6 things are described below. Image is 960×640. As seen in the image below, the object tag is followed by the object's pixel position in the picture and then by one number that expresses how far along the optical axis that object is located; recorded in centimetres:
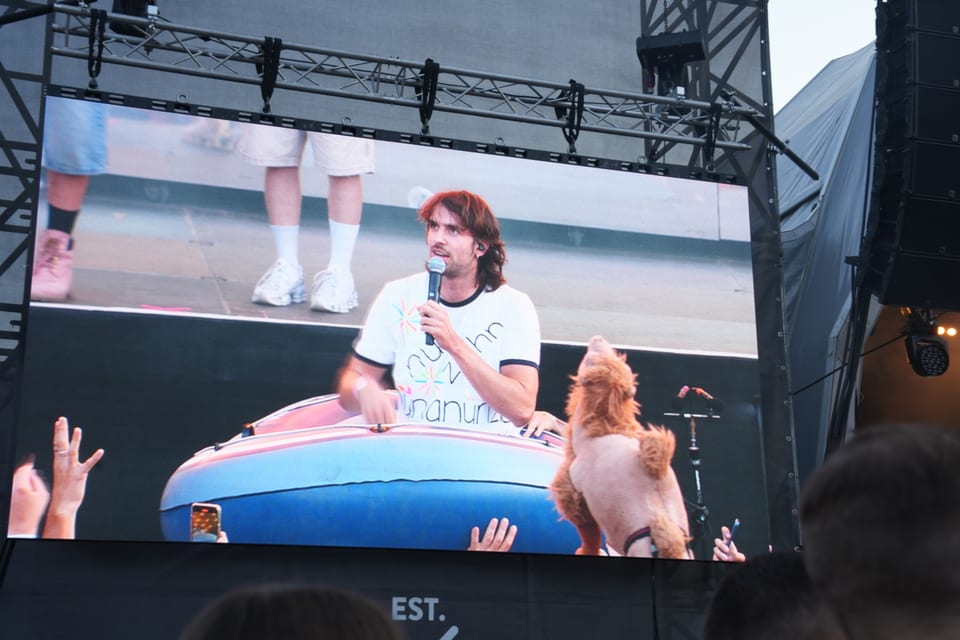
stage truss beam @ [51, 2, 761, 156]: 1430
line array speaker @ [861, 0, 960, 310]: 1561
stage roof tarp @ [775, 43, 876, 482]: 1777
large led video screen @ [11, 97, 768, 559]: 1312
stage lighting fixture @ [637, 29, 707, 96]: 1644
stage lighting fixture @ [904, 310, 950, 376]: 1712
